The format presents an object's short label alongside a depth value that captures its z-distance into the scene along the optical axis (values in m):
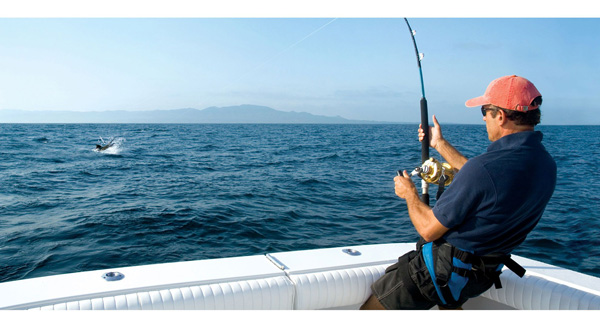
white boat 1.97
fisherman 1.79
